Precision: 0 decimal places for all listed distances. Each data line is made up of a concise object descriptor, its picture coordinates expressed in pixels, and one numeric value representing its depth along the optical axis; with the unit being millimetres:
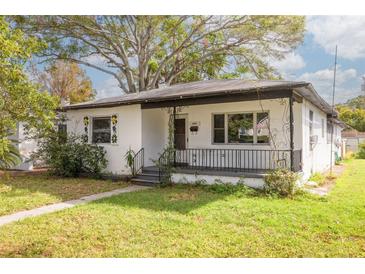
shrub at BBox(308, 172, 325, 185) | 11072
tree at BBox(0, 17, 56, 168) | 4516
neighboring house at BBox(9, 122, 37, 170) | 15789
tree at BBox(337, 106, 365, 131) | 41594
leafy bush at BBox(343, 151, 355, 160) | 24398
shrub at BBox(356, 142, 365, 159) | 25181
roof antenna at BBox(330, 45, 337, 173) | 11400
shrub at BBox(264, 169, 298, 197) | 8397
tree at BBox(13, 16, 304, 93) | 19141
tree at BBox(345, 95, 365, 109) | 58912
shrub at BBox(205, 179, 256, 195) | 8805
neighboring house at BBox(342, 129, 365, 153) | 31312
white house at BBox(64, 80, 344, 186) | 9812
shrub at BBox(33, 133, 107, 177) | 12430
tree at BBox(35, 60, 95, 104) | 31219
